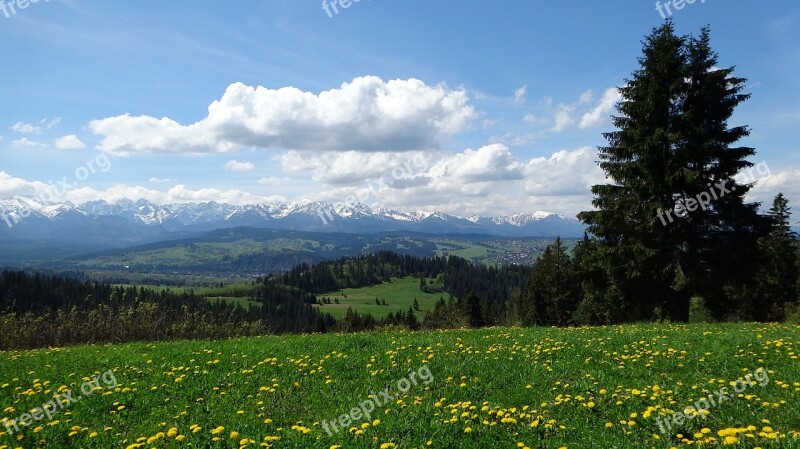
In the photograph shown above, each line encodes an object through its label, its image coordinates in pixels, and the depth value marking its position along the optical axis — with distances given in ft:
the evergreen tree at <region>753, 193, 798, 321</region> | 132.46
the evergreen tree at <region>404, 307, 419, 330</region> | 314.71
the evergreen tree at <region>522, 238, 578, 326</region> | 176.45
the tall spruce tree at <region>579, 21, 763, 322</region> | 67.82
